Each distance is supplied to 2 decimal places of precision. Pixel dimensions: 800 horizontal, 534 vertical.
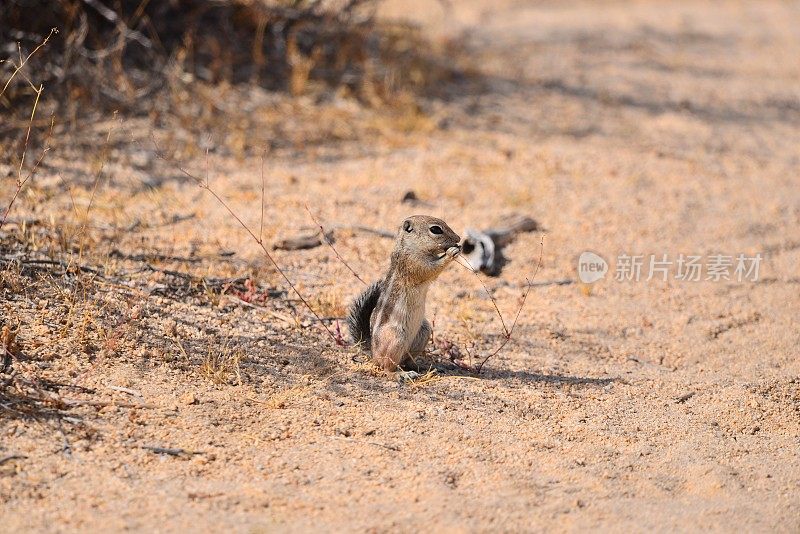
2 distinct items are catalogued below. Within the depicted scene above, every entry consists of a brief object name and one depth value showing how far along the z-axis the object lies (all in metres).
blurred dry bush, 15.80
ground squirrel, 9.53
